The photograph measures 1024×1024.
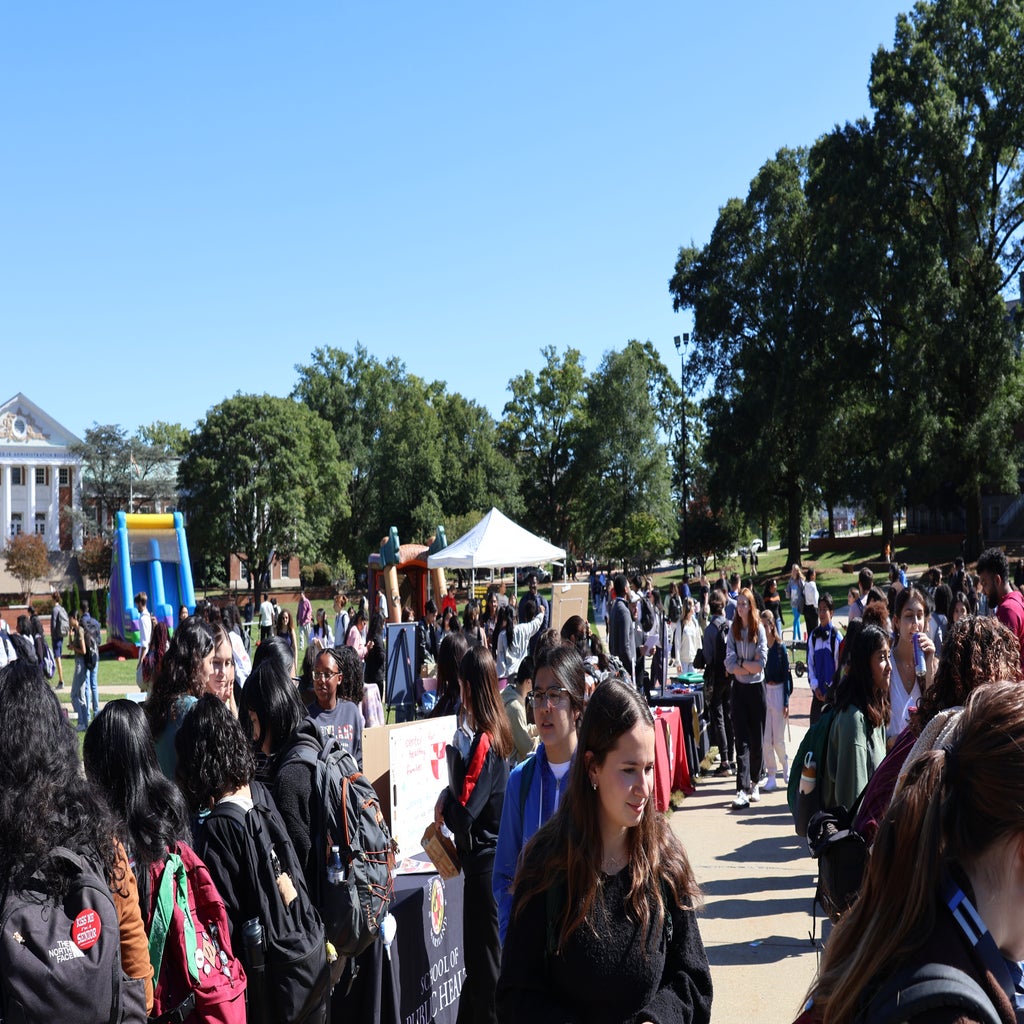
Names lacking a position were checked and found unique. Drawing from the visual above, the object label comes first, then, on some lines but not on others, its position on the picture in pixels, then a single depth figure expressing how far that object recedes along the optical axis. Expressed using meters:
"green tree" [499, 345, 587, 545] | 71.38
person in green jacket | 5.29
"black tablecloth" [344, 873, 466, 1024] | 4.81
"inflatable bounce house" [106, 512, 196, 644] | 30.94
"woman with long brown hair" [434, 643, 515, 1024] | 4.86
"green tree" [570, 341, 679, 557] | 62.00
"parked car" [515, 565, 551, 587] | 62.59
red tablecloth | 9.30
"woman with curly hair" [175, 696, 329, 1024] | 3.70
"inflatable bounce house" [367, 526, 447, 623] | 29.19
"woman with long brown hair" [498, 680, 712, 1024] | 2.68
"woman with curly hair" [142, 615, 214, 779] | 4.87
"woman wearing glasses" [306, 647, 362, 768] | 6.55
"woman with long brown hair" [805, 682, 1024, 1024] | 1.53
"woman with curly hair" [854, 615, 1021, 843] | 3.97
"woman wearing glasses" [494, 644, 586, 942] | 3.82
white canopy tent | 23.17
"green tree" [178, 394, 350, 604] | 59.88
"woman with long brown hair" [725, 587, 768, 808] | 10.41
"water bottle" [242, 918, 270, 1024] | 3.67
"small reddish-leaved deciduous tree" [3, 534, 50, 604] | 74.19
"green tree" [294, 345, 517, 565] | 66.50
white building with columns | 93.38
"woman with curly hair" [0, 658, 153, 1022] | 2.64
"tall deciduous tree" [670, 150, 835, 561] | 41.94
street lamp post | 40.89
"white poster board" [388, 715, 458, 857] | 6.04
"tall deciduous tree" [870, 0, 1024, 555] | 37.12
